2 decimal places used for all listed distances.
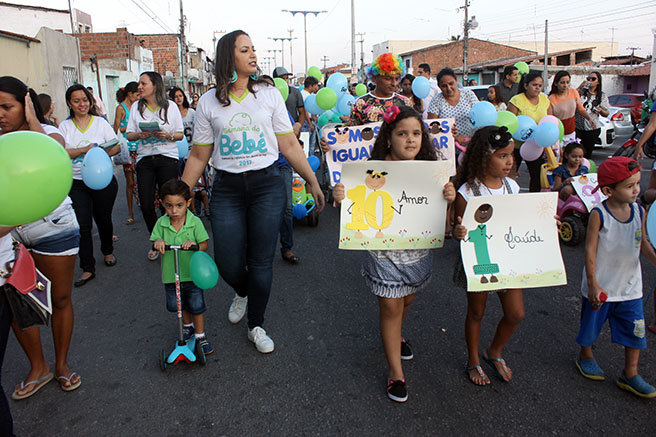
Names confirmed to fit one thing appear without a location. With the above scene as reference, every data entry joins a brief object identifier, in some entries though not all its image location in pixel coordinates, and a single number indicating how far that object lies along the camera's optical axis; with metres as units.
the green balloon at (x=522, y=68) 9.34
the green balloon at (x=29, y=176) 1.84
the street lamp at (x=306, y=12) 40.81
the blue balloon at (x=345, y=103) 7.92
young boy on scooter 3.32
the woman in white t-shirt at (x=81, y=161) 4.96
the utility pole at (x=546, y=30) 37.13
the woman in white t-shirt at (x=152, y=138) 5.51
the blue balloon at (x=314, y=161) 7.03
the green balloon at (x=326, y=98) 7.45
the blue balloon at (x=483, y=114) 5.30
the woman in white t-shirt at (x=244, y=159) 3.18
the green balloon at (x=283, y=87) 6.38
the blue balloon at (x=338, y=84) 8.70
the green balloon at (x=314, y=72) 10.98
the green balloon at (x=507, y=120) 5.42
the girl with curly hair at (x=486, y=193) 2.87
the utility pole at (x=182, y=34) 29.71
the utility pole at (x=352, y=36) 37.91
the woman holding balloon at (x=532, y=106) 6.22
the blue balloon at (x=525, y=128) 5.89
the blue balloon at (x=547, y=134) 5.62
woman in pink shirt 6.61
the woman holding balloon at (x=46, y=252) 2.68
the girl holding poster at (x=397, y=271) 2.84
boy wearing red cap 2.86
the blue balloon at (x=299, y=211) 6.77
